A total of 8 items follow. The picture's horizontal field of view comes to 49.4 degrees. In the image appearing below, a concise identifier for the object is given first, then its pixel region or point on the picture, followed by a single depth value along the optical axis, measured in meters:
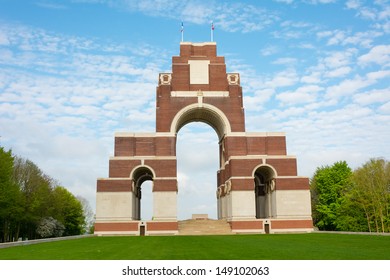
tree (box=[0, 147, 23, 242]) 43.75
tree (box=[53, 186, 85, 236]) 65.31
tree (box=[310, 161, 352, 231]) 56.57
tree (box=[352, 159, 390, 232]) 48.97
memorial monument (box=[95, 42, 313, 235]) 44.56
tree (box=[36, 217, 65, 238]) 59.28
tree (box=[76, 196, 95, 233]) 91.88
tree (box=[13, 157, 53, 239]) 53.28
